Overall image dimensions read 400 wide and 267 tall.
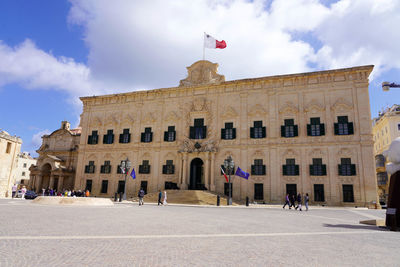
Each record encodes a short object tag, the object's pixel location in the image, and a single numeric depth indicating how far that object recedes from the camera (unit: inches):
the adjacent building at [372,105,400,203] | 1737.2
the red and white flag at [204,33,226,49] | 1218.0
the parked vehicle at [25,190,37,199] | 1168.3
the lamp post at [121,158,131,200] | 1106.1
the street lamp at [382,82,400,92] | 841.5
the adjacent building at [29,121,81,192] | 1498.5
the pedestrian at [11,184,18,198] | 1040.2
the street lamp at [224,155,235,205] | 970.0
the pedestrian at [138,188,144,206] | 881.5
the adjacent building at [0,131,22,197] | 1255.5
